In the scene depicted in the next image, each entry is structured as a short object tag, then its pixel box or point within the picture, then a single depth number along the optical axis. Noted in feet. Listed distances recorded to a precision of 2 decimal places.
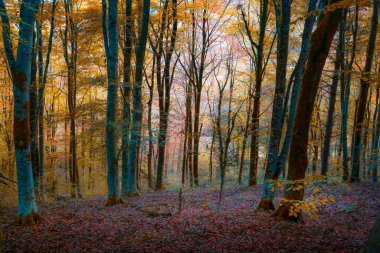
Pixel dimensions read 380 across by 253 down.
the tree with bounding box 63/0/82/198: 44.88
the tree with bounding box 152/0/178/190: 46.68
